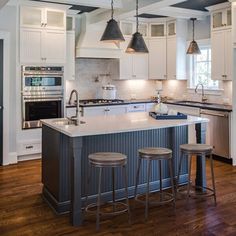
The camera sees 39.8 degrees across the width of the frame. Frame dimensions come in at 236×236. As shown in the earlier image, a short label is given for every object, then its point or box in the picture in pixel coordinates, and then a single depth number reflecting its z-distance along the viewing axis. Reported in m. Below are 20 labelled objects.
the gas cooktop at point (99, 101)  6.61
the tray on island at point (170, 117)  4.13
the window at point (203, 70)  6.76
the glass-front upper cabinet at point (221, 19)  5.73
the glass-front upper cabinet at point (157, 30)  7.19
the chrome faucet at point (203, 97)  6.75
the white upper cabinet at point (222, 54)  5.73
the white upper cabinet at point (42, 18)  5.55
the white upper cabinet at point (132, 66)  7.08
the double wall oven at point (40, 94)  5.62
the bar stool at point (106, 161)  3.17
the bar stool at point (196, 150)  3.69
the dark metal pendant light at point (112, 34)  3.94
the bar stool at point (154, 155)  3.45
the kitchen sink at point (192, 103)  6.57
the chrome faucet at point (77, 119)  3.63
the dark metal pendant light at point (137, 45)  4.11
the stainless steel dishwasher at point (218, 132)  5.54
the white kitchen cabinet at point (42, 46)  5.57
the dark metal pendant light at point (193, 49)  6.03
